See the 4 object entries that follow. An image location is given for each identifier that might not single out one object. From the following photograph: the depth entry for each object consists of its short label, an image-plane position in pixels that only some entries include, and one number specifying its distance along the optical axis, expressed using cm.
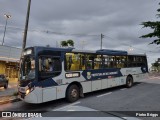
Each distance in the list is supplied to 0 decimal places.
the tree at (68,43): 4900
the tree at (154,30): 1084
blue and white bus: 1006
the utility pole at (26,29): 1427
